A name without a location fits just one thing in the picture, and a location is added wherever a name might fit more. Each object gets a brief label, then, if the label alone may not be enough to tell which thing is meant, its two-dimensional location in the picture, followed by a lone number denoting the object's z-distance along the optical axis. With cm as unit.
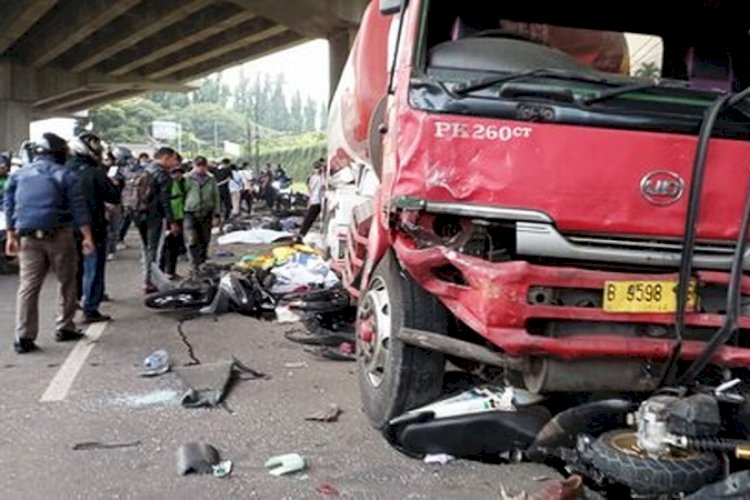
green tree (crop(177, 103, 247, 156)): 9556
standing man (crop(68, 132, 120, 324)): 813
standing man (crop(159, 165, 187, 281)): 1091
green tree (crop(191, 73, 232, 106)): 11724
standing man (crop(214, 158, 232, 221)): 2014
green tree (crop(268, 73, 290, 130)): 11644
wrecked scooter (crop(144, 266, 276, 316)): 866
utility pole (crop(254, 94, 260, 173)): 4438
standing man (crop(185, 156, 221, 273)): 1098
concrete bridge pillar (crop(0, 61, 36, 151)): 3538
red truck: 374
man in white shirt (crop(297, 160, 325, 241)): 1581
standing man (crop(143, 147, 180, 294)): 1055
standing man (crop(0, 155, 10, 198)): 1187
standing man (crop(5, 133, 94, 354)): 696
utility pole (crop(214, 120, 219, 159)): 7202
